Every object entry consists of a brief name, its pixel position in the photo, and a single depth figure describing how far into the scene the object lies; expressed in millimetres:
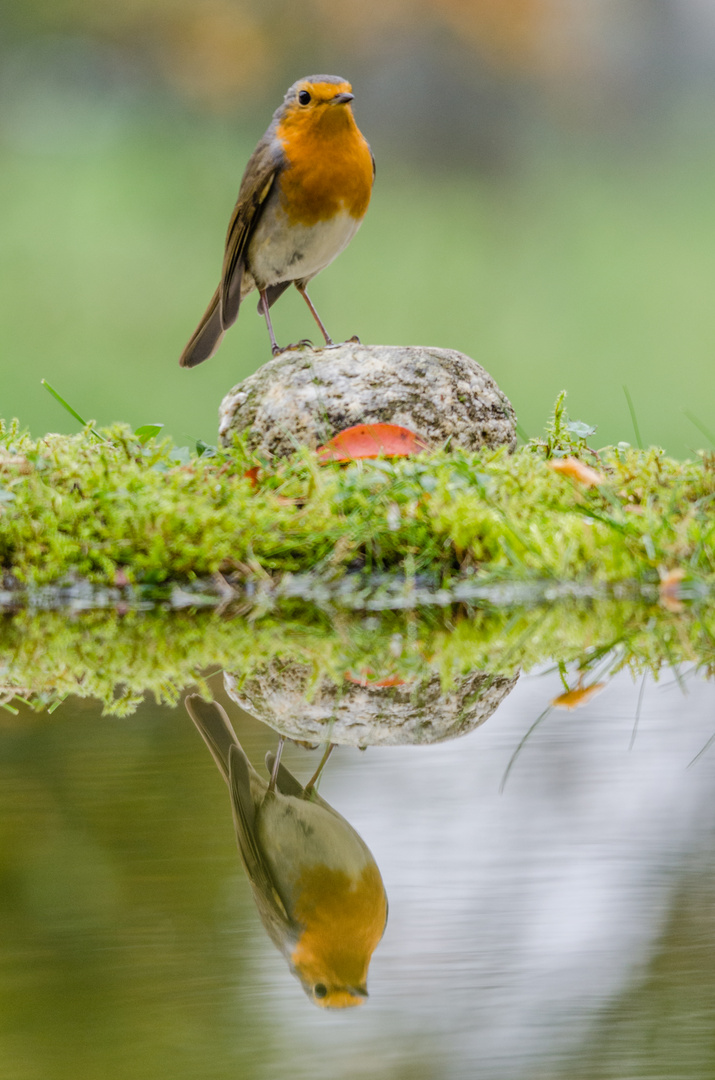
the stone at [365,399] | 7824
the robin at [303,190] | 8070
